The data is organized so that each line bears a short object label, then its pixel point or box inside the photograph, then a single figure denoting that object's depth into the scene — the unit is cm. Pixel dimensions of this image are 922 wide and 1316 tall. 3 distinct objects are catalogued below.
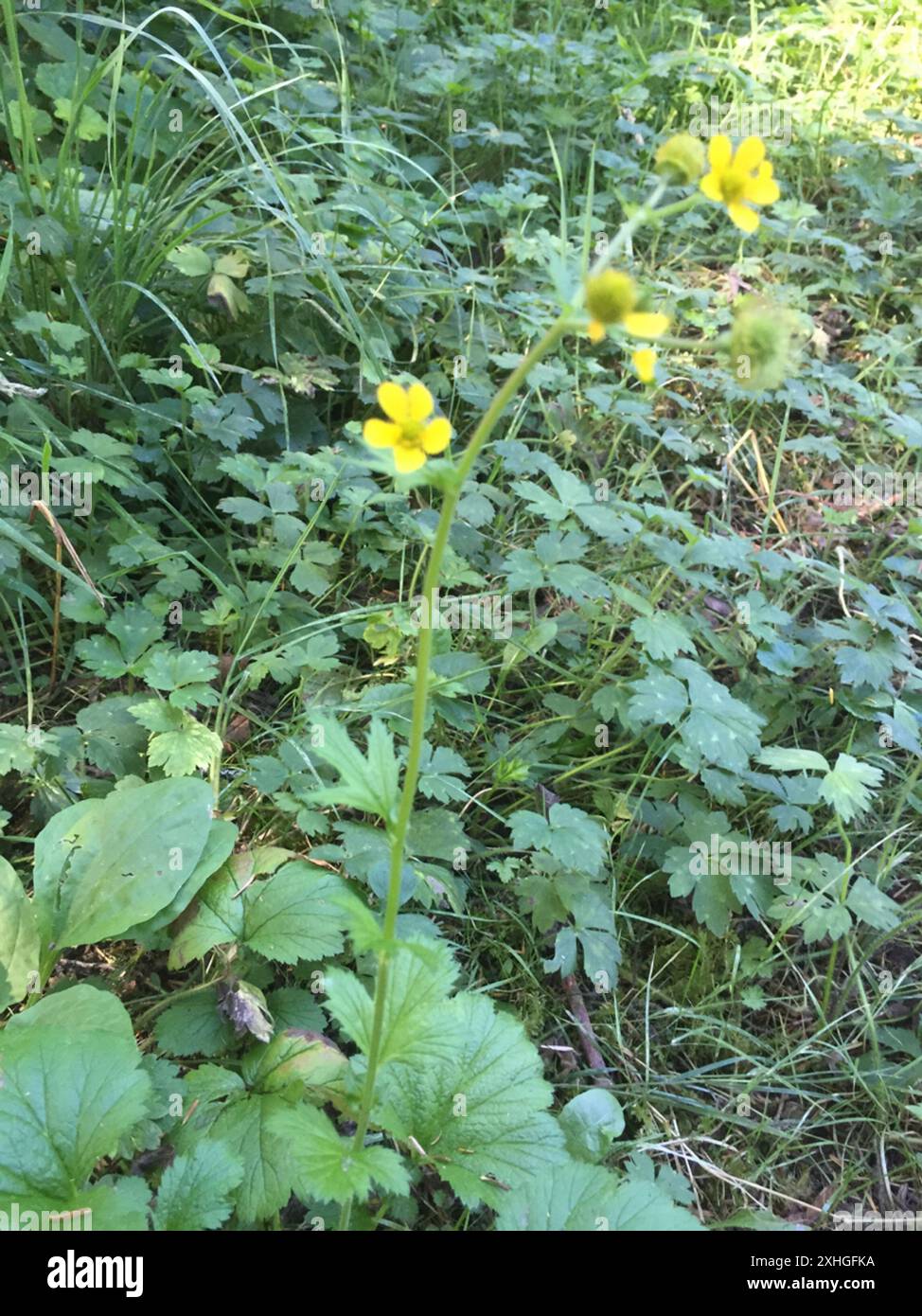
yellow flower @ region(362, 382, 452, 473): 28
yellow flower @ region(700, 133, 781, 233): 29
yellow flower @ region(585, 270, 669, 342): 25
